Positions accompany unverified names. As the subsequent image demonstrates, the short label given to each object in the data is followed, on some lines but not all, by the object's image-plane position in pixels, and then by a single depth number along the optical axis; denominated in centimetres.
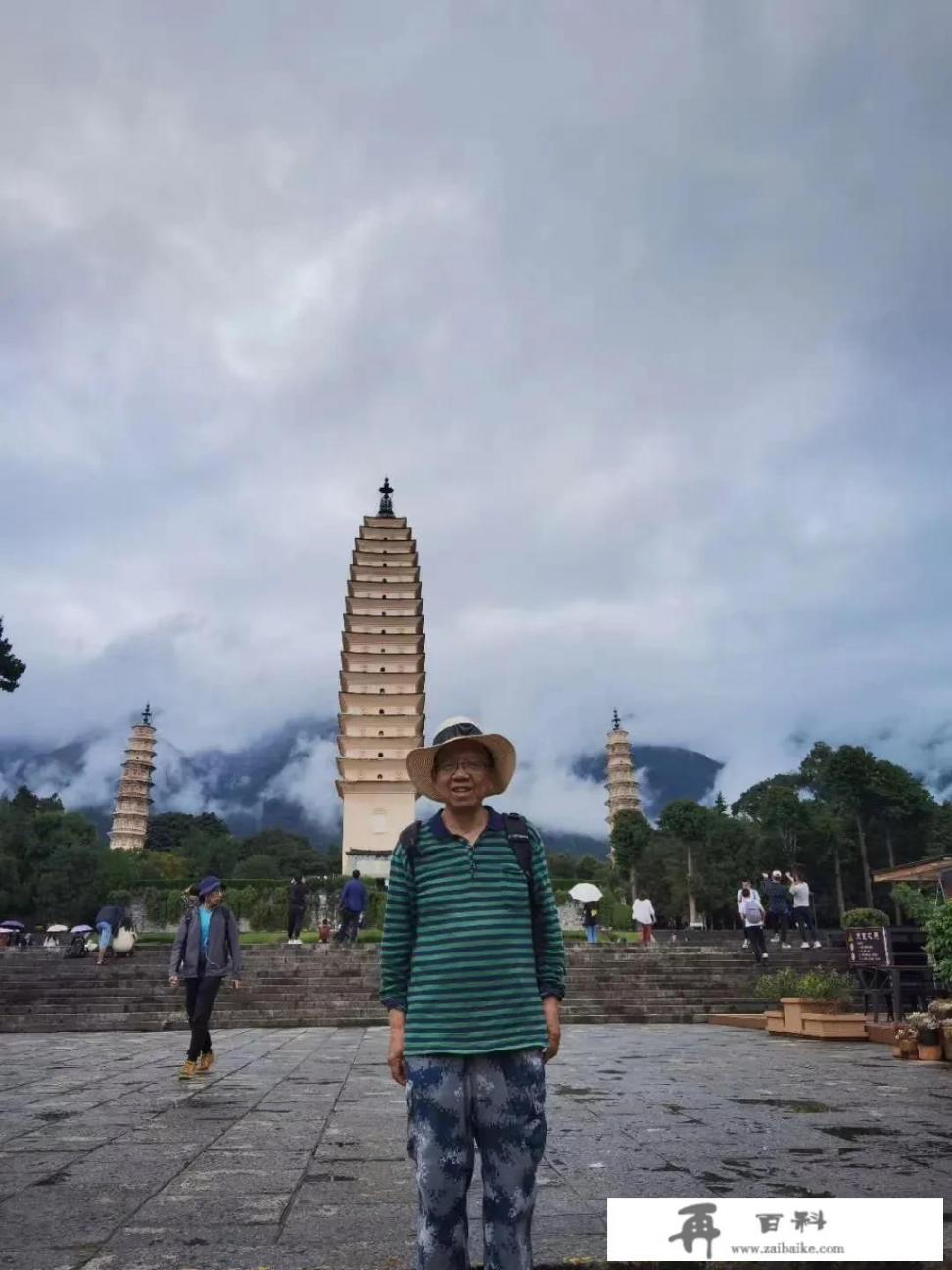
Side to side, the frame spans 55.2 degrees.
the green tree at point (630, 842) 5866
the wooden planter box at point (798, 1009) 1020
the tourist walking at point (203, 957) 696
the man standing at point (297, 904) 1892
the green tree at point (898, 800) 5062
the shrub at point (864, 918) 1263
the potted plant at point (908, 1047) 795
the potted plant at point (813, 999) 1020
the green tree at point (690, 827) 5191
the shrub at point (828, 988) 1024
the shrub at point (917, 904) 831
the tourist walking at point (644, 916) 2020
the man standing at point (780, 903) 1736
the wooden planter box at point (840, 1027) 980
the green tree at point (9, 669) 3272
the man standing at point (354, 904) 1856
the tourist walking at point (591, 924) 2048
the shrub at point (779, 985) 1145
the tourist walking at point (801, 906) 1694
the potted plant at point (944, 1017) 776
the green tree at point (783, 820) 4841
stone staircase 1354
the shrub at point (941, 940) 769
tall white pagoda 4781
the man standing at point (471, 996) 228
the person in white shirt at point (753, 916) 1586
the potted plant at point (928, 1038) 785
